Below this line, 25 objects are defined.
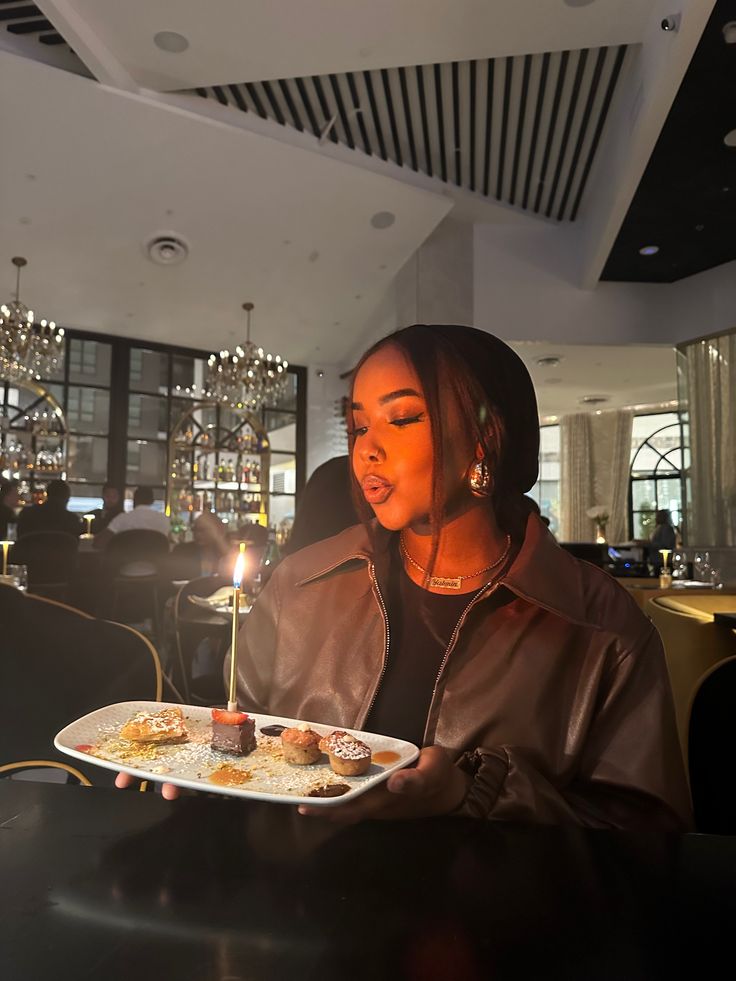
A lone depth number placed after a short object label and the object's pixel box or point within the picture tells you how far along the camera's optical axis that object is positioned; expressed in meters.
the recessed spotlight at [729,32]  3.52
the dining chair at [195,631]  2.60
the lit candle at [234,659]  0.71
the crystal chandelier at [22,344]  6.09
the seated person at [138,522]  5.62
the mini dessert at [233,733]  0.69
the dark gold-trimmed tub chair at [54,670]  1.19
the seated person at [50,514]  4.97
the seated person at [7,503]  5.67
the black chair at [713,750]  1.05
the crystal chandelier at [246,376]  7.29
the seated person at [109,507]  7.50
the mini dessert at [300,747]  0.67
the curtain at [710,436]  6.90
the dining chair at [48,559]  4.57
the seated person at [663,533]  8.29
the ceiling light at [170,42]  4.29
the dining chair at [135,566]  5.01
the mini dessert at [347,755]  0.63
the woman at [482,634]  0.71
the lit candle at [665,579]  4.21
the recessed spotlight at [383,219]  6.34
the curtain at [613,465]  12.62
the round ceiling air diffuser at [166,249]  6.50
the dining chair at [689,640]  2.41
